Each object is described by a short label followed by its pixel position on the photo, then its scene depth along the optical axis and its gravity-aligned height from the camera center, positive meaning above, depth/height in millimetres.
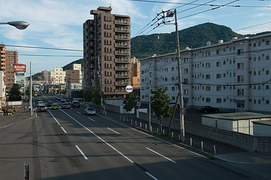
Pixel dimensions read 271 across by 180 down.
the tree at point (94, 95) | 57006 -1643
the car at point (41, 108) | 56250 -4182
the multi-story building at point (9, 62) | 131338 +14658
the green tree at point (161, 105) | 26859 -1736
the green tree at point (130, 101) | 39562 -1943
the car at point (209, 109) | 52594 -4289
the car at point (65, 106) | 62094 -4150
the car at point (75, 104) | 67312 -3976
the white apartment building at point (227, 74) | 45872 +2928
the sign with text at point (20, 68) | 58362 +4835
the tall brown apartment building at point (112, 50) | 81188 +12255
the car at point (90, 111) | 48222 -4204
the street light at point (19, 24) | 8281 +2080
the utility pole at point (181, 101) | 22953 -1144
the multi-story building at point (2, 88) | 65400 +264
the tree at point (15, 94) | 97562 -1950
